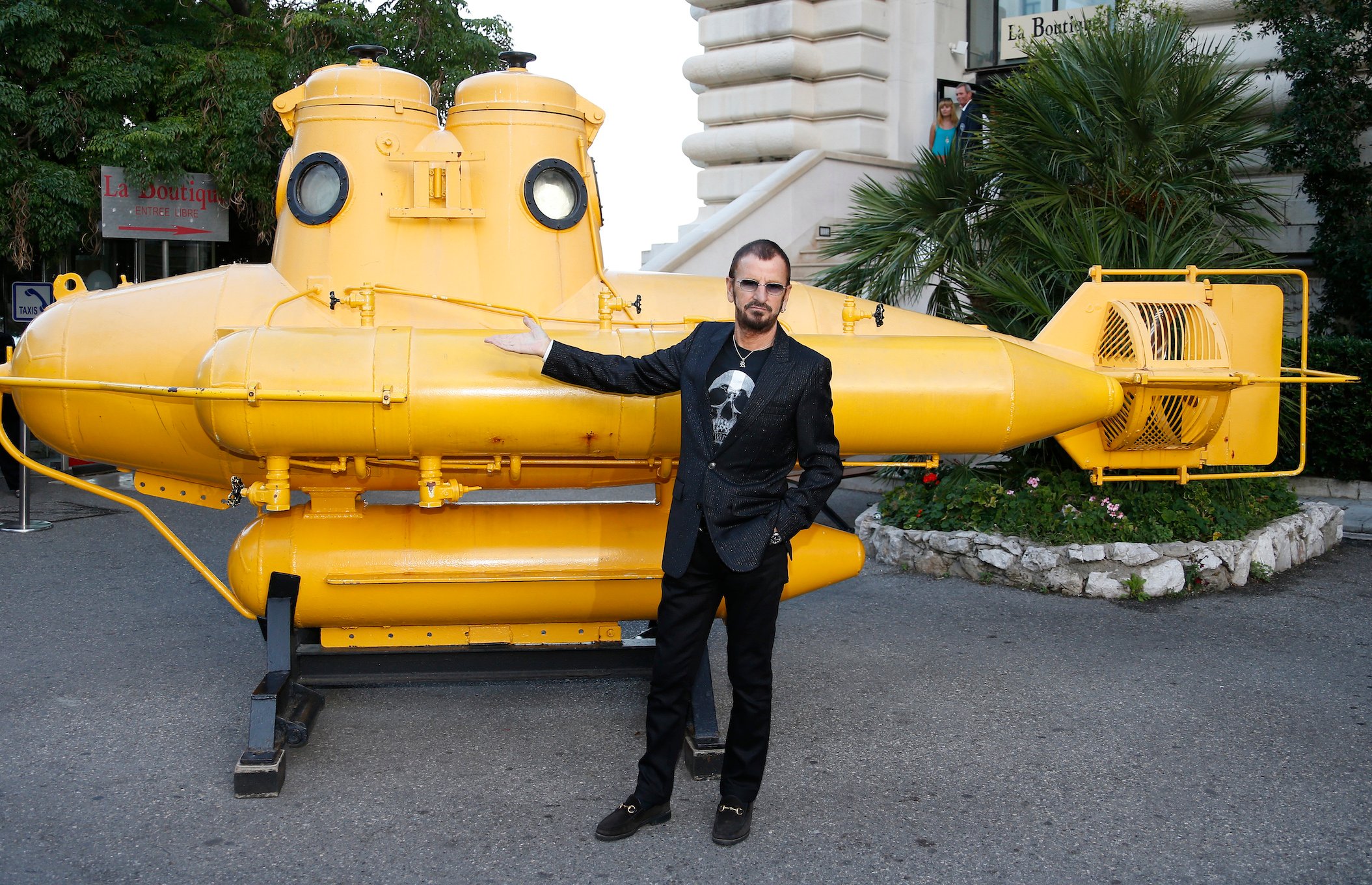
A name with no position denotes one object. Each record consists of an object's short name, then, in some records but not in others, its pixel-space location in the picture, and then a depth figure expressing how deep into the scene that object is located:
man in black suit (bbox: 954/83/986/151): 8.29
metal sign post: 8.52
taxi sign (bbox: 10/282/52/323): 10.30
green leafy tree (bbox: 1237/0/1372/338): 9.59
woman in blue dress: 11.27
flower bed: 7.03
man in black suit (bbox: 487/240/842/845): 3.74
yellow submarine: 4.26
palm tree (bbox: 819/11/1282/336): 7.27
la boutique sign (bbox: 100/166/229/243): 11.57
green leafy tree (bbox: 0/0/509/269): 11.19
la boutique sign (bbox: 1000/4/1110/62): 13.02
